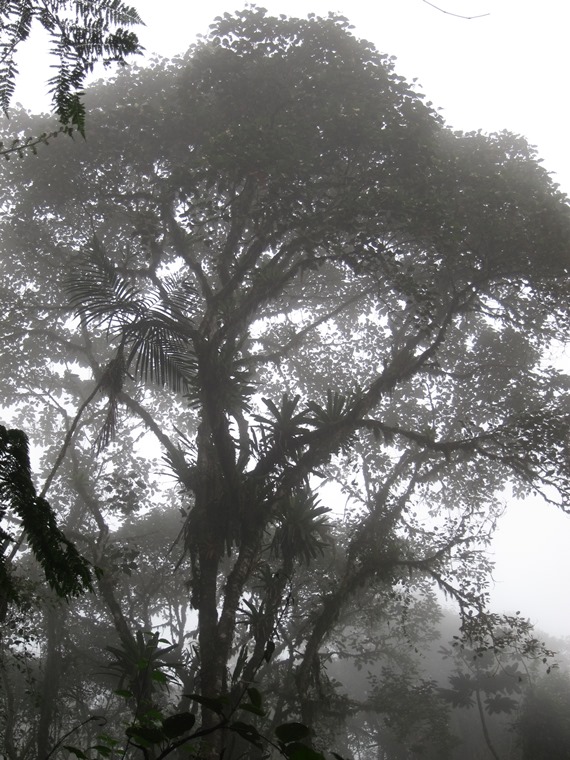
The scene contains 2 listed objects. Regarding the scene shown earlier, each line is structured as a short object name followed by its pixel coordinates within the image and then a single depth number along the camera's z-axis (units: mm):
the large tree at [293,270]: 8102
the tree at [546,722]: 16375
